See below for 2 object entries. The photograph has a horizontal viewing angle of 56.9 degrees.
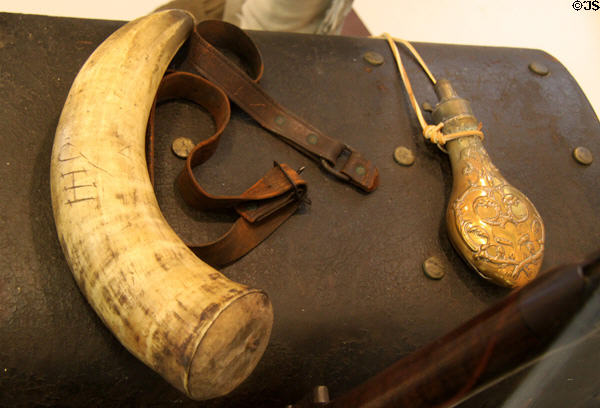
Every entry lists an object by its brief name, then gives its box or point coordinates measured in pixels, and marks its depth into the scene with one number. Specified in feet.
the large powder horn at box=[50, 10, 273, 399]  1.91
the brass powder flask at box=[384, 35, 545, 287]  2.87
